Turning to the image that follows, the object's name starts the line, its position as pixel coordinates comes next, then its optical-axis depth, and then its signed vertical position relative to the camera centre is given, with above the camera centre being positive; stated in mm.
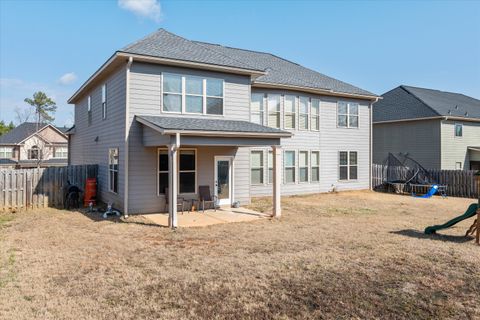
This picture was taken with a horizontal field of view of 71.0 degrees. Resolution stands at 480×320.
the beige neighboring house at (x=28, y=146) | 36969 +2158
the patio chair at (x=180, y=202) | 11695 -1337
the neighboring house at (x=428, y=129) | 22906 +2558
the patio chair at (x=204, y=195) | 12148 -1092
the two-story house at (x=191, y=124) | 11062 +1566
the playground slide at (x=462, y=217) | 8273 -1294
